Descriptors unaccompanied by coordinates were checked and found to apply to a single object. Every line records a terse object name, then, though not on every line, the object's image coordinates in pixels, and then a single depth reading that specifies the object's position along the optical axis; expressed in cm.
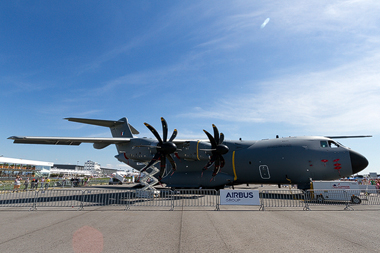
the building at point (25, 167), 5450
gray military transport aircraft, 1542
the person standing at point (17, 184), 2185
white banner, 1180
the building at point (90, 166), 19050
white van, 1372
